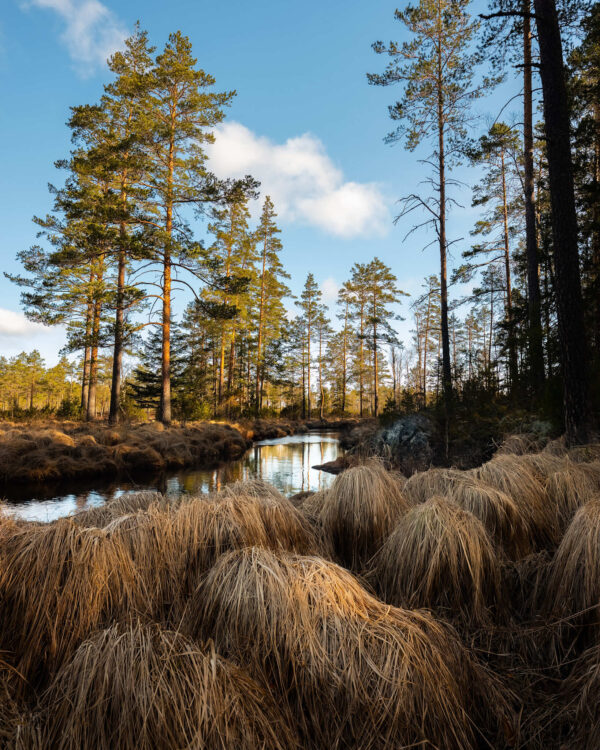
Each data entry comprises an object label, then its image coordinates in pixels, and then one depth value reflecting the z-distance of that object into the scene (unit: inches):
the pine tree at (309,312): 1510.8
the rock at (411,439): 375.8
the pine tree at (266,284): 1182.3
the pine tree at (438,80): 442.9
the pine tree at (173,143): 556.7
